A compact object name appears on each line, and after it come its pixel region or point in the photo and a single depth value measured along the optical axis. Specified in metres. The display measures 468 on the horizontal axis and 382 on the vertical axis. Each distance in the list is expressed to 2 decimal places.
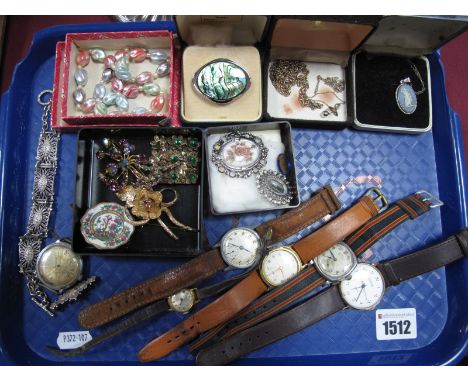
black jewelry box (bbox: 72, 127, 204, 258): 0.31
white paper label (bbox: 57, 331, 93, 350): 0.32
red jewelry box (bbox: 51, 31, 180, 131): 0.32
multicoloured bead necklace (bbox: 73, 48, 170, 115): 0.34
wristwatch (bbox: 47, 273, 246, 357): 0.30
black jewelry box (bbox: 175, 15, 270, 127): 0.32
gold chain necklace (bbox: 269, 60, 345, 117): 0.35
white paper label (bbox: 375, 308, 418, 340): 0.33
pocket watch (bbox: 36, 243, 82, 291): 0.31
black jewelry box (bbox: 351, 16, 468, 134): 0.34
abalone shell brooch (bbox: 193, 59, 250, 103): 0.32
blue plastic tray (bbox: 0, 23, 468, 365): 0.32
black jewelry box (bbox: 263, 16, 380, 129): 0.29
